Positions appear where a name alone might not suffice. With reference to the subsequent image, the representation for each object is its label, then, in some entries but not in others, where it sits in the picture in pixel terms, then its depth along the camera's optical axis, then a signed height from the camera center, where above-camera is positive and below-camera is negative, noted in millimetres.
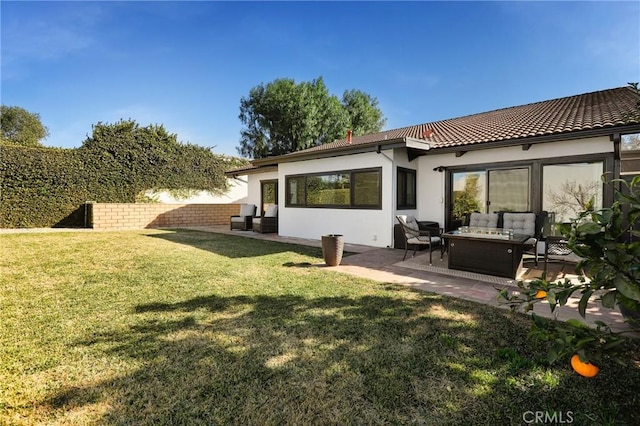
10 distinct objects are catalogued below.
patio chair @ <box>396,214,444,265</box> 7177 -646
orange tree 1482 -299
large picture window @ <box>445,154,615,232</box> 7387 +649
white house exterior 7324 +1380
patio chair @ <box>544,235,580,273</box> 5771 -763
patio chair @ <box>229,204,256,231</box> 14219 -564
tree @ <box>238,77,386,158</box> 27000 +8373
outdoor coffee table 5605 -806
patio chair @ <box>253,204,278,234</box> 13016 -548
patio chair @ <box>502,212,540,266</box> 7328 -312
